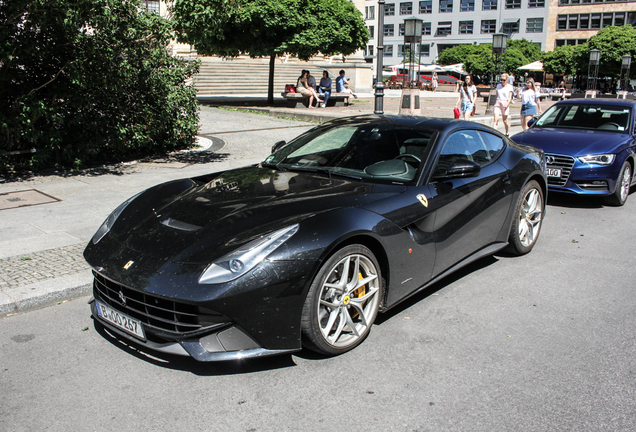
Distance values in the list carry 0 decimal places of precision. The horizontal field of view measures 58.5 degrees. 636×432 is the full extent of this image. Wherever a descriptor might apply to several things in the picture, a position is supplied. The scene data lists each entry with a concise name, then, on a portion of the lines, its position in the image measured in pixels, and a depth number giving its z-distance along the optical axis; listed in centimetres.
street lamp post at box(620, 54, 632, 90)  4697
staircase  3325
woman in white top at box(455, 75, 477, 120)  1711
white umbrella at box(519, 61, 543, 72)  5786
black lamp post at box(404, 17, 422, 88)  1986
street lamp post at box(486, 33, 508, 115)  2341
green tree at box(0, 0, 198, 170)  863
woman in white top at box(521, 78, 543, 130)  1507
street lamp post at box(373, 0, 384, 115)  1228
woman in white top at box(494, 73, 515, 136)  1554
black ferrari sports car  327
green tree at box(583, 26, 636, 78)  5862
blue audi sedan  813
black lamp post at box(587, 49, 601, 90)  4322
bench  2383
